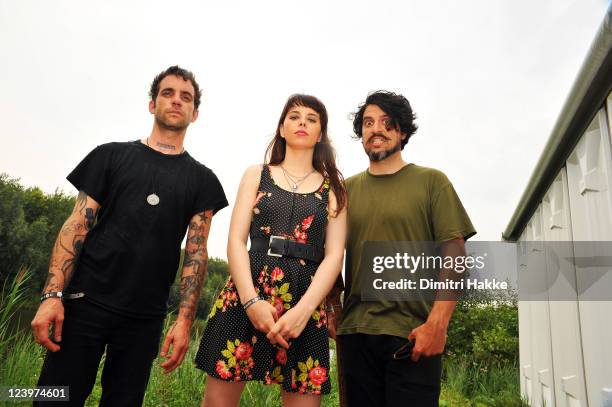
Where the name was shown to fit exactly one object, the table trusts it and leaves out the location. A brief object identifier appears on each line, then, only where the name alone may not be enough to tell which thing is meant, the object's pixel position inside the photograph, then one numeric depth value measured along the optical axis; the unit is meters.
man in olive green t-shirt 2.61
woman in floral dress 2.33
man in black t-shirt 2.56
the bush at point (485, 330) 11.57
